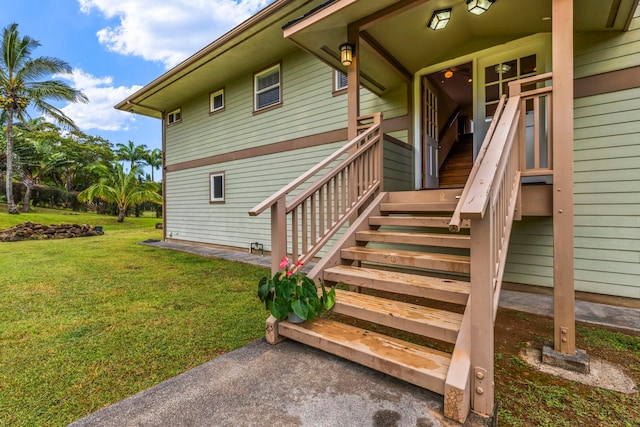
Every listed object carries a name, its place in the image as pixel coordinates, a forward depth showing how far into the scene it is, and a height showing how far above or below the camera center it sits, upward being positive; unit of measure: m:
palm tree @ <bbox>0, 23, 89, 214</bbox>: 13.20 +6.45
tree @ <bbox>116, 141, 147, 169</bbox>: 28.08 +6.08
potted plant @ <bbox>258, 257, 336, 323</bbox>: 2.31 -0.69
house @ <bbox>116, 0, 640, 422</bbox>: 1.97 +0.82
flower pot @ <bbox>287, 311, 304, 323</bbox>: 2.38 -0.87
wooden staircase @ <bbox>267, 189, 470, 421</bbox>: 1.86 -0.74
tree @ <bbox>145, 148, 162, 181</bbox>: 28.42 +5.60
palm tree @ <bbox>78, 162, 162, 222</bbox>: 15.55 +1.35
